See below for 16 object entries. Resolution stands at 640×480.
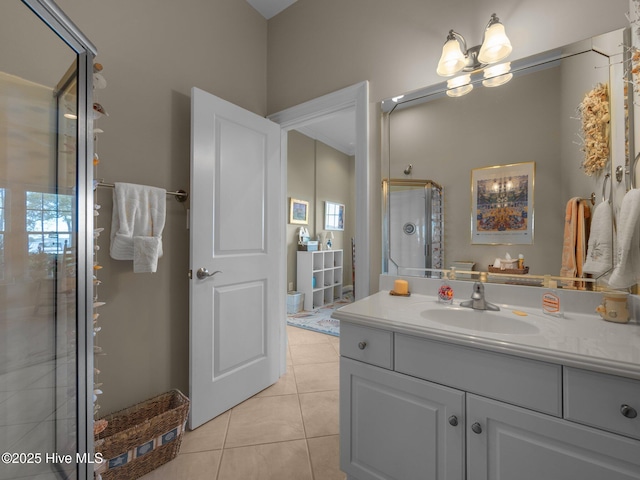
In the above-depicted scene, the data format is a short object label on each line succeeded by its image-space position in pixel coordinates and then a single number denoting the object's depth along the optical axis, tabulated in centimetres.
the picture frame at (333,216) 512
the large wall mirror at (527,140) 115
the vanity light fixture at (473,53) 130
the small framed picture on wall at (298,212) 436
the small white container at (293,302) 415
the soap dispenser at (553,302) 116
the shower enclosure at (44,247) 89
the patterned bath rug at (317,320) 352
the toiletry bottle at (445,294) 137
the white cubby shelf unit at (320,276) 437
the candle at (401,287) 156
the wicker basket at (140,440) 130
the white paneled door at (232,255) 173
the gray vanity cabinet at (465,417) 77
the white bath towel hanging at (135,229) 146
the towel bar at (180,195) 173
